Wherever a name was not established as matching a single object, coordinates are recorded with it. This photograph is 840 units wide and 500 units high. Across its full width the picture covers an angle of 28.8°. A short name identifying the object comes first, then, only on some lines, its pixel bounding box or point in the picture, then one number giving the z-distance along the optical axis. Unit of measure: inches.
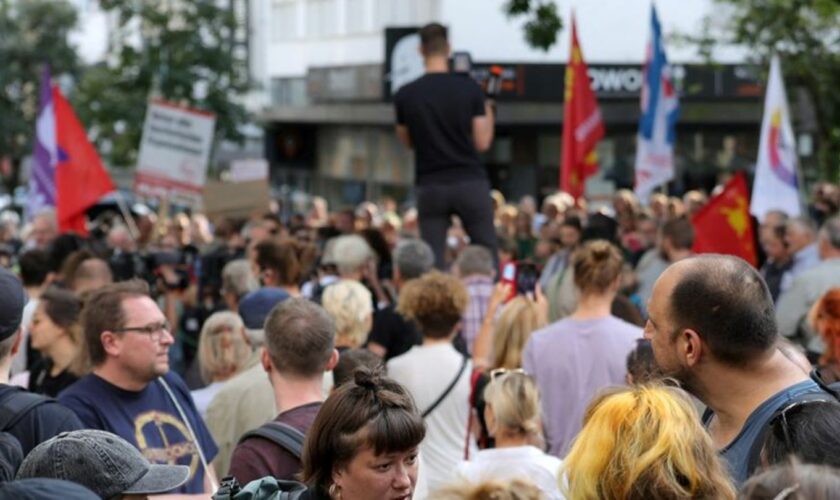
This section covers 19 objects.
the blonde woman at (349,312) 319.3
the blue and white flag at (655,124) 667.4
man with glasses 246.5
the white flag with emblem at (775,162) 548.1
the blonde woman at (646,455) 149.9
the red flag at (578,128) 605.3
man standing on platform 450.9
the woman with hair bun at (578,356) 299.0
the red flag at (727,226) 486.3
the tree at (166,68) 1103.6
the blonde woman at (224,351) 319.3
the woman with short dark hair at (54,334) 315.9
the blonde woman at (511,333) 313.4
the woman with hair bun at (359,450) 171.8
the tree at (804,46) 887.1
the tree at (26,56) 1736.0
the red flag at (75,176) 597.9
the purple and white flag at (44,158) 657.0
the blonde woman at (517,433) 241.8
